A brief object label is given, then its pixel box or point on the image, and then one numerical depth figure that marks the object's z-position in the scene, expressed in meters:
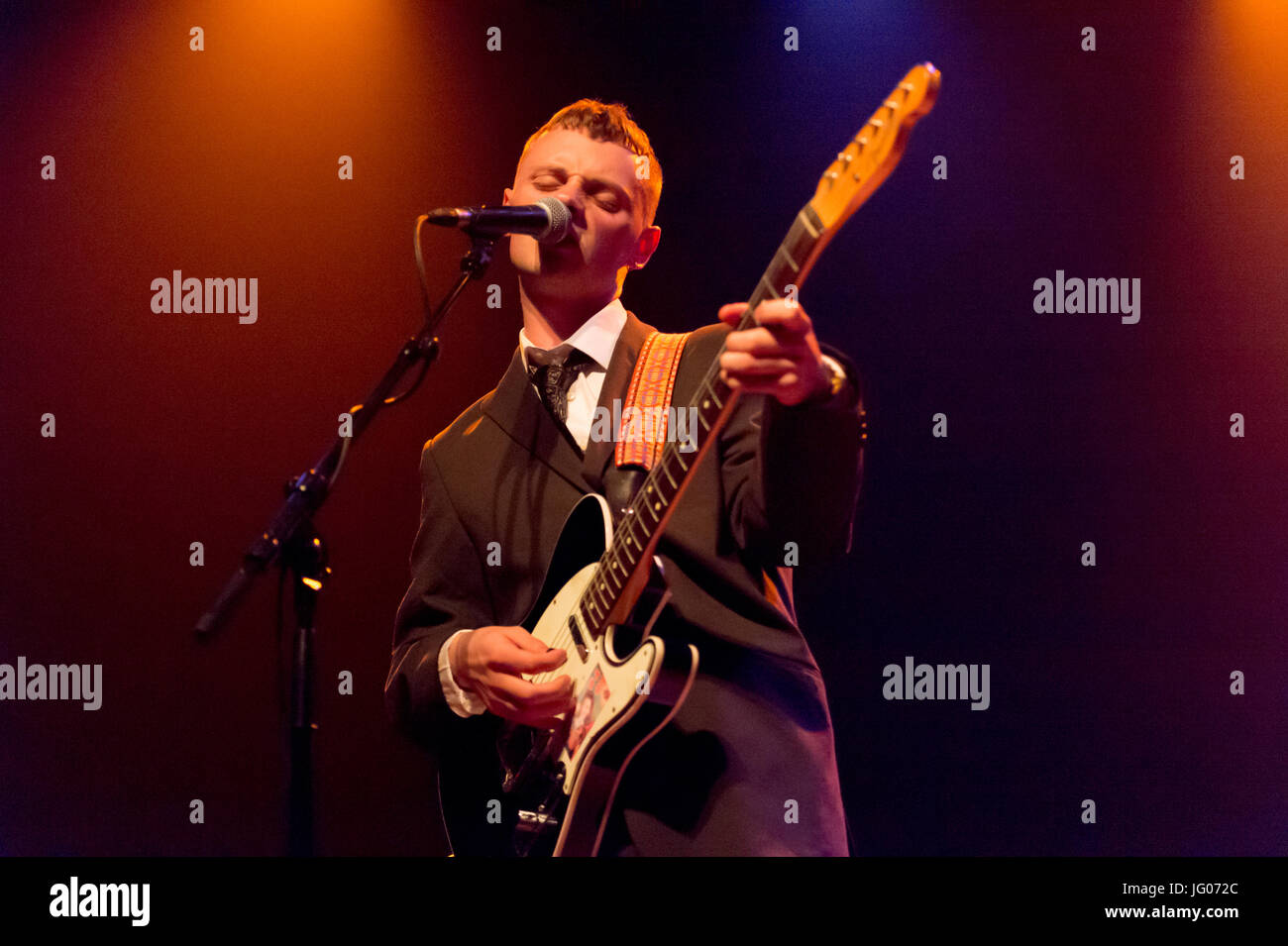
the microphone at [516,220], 2.05
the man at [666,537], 1.75
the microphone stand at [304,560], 1.97
